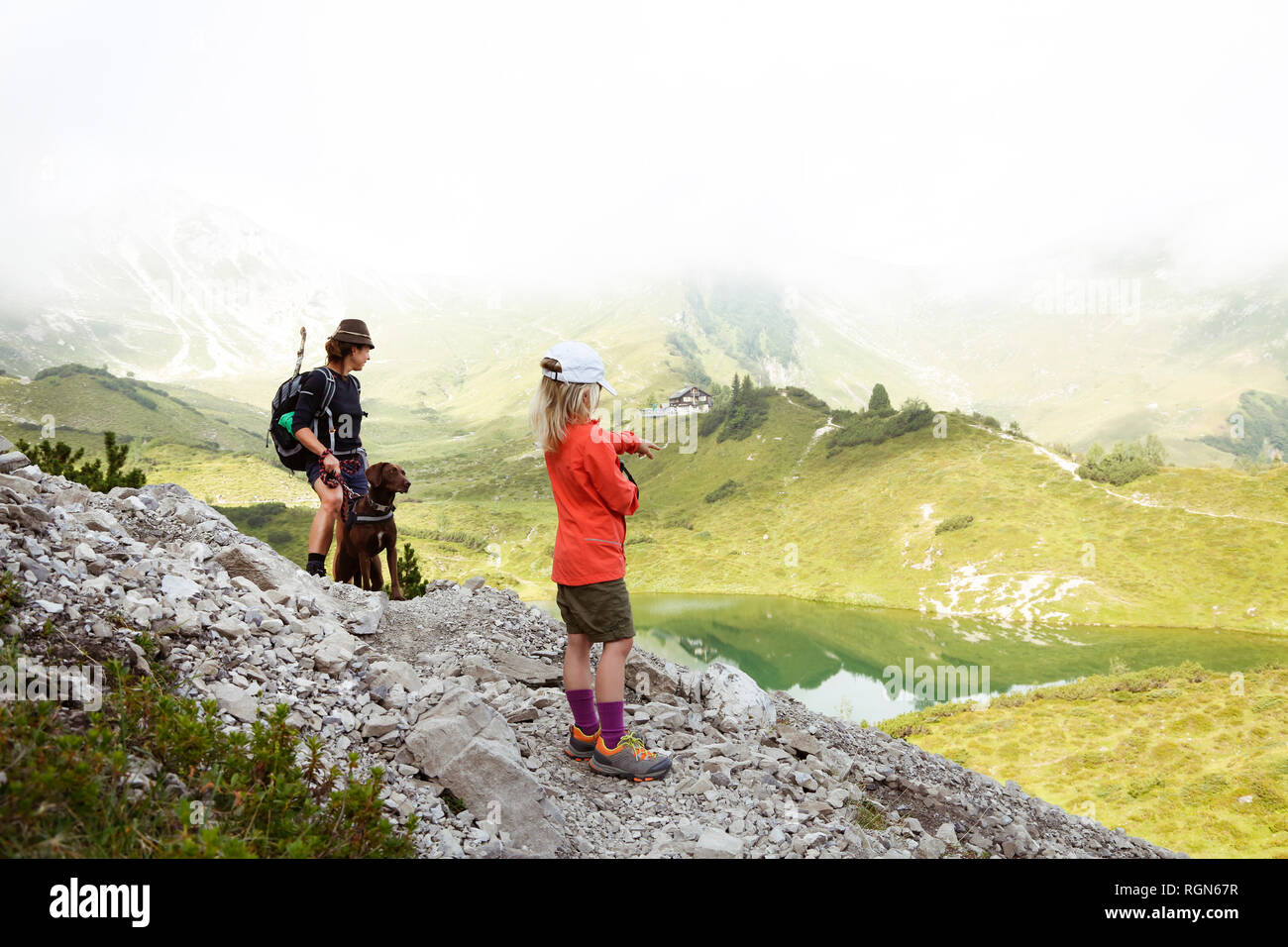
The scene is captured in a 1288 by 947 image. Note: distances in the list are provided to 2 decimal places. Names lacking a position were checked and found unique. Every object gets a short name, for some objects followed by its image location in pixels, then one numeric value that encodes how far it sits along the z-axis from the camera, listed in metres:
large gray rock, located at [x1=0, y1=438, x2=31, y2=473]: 6.82
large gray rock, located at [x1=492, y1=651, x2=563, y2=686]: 6.99
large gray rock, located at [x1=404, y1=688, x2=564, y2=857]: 4.16
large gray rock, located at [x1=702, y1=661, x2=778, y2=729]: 7.29
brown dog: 8.41
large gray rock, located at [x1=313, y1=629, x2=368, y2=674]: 5.54
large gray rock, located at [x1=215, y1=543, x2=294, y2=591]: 6.62
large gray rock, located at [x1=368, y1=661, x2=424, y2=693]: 5.51
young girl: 4.78
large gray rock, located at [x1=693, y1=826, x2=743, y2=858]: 4.22
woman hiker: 7.19
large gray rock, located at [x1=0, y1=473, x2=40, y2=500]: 5.79
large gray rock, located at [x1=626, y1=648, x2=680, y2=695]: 7.38
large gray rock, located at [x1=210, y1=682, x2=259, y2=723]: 4.33
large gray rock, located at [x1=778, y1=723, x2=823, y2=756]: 6.98
